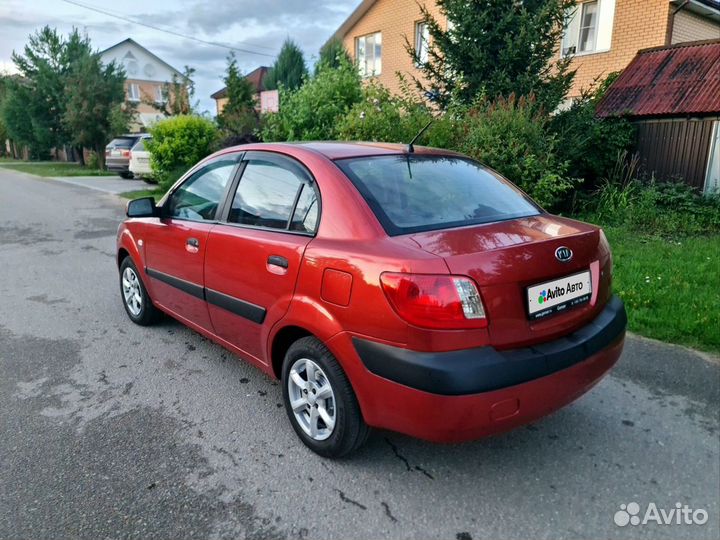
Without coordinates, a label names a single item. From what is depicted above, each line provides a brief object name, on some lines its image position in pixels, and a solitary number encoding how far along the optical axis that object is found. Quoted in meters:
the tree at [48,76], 28.36
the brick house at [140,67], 48.25
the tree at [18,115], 29.10
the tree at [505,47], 9.63
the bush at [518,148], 7.71
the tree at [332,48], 20.95
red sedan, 2.31
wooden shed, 9.29
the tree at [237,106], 13.87
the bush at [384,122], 8.63
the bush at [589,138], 8.87
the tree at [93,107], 24.91
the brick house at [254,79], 43.25
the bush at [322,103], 10.57
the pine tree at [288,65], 24.23
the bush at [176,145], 13.88
